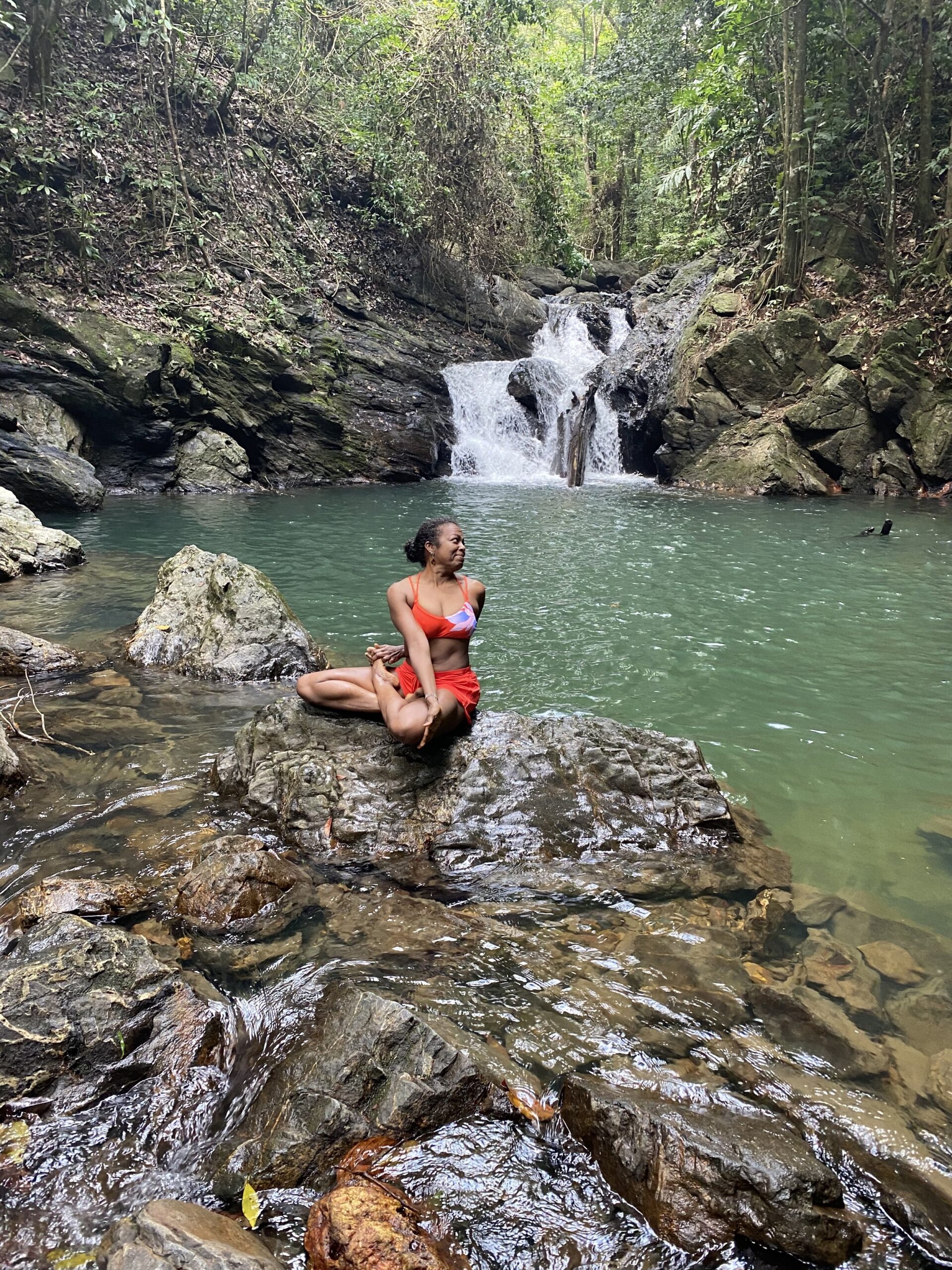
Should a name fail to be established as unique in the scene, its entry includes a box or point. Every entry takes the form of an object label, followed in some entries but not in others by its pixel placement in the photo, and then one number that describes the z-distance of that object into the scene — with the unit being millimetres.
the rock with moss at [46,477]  12523
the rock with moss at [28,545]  9820
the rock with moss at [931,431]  16016
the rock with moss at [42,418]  14469
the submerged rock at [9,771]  4176
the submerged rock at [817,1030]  2631
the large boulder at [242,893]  3172
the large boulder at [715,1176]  1956
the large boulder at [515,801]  3791
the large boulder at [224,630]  6547
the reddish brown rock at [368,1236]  1792
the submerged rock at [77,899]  3078
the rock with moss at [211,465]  17234
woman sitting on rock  3973
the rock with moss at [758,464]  16844
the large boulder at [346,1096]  2096
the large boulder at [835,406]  16906
